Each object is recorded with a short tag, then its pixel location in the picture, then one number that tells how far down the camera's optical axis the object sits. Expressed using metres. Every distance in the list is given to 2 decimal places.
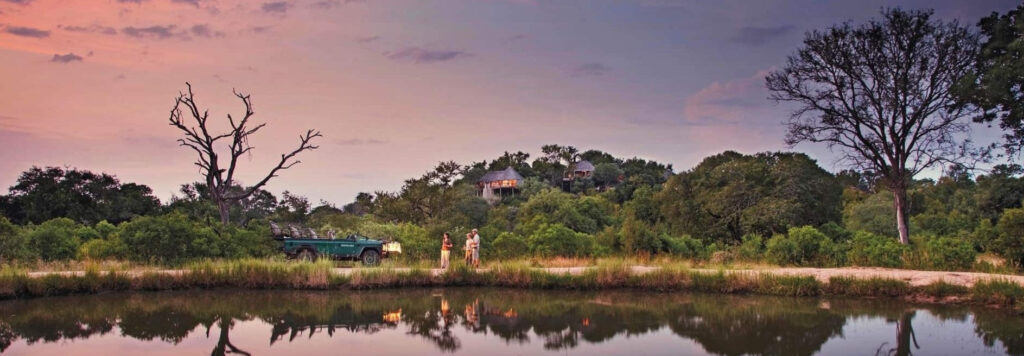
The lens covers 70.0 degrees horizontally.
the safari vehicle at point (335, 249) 23.86
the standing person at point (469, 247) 21.42
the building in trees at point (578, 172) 98.74
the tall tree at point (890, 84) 23.44
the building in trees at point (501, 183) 96.75
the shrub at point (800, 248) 22.39
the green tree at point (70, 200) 34.09
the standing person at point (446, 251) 21.05
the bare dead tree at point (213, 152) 33.75
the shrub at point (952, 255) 20.27
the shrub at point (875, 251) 21.17
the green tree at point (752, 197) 26.67
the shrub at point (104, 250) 21.77
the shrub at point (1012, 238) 19.55
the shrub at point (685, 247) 25.44
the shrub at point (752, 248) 23.50
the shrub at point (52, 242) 22.12
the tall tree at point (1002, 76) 21.14
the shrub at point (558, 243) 24.97
